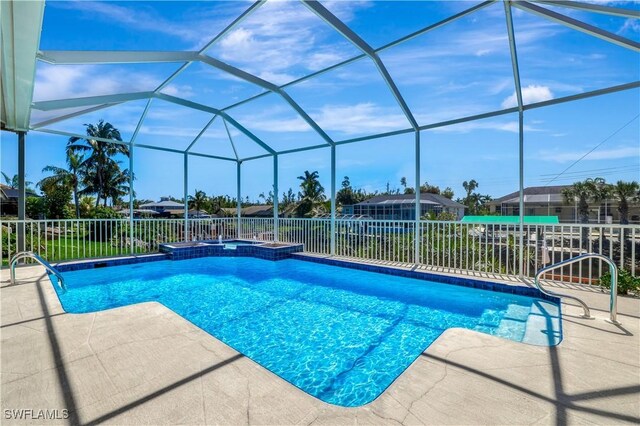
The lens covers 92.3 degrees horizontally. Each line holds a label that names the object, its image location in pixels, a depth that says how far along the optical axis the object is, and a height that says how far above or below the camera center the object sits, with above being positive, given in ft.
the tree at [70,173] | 80.89 +10.70
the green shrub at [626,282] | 14.40 -3.48
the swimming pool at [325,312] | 9.76 -4.79
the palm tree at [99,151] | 81.05 +16.67
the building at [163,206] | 86.79 +1.75
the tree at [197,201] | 116.78 +4.17
